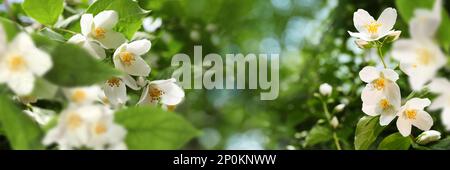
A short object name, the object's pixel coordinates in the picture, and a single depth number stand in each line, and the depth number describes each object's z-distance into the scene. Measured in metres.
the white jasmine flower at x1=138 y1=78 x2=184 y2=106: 0.53
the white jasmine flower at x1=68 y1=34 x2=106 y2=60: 0.50
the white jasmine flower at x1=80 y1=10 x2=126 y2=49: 0.51
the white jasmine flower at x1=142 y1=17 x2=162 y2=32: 0.86
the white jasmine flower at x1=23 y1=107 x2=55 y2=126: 0.45
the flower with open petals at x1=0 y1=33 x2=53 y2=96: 0.39
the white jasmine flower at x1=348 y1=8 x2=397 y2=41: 0.52
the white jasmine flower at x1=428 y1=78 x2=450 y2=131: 0.39
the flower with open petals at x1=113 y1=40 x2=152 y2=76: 0.52
